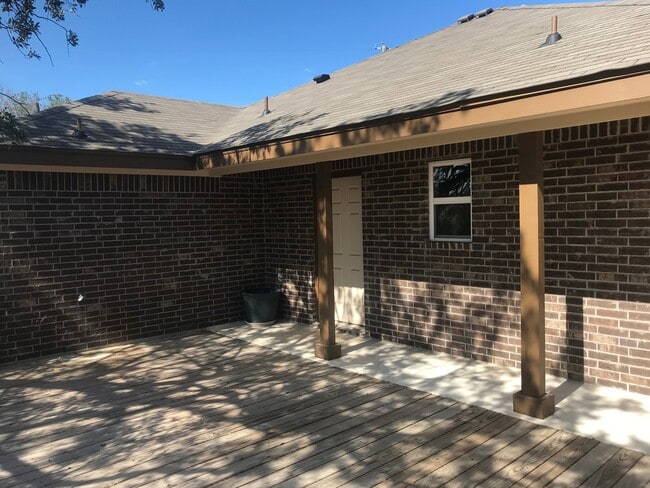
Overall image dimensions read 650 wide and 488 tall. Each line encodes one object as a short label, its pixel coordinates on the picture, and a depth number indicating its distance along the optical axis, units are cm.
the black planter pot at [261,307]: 791
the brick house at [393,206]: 408
